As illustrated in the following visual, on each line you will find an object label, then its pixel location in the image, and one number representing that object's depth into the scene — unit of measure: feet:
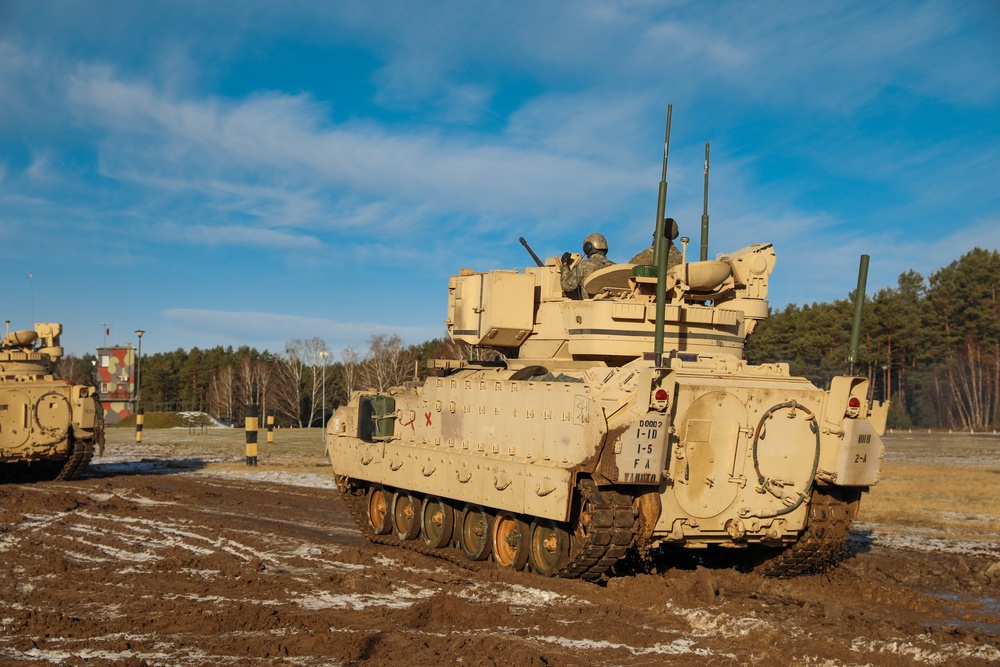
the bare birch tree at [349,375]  232.00
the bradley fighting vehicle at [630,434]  34.53
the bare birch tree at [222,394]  262.88
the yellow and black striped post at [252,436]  90.74
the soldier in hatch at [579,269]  45.44
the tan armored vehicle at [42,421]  76.33
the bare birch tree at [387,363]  218.18
